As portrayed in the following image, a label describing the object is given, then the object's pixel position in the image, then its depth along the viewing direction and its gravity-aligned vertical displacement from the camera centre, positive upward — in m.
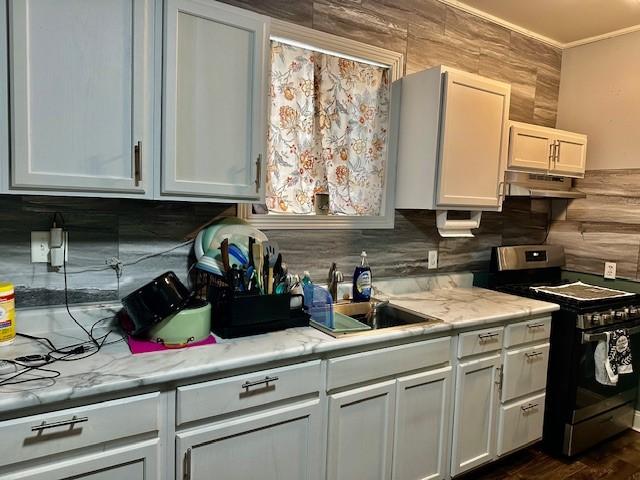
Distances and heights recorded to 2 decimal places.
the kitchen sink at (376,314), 2.24 -0.58
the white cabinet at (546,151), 2.74 +0.38
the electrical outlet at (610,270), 3.08 -0.41
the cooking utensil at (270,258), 1.83 -0.26
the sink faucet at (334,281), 2.36 -0.43
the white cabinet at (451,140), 2.37 +0.35
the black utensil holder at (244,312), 1.68 -0.45
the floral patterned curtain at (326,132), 2.27 +0.36
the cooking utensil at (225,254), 1.79 -0.24
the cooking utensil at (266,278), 1.82 -0.33
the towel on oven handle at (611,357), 2.50 -0.82
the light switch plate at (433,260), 2.84 -0.36
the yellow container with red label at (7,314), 1.50 -0.44
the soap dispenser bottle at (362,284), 2.37 -0.44
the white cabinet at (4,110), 1.32 +0.22
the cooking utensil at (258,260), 1.81 -0.26
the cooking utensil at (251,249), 1.84 -0.22
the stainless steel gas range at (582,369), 2.47 -0.89
